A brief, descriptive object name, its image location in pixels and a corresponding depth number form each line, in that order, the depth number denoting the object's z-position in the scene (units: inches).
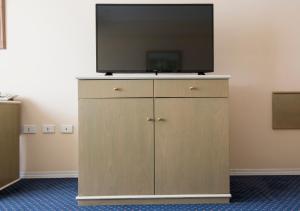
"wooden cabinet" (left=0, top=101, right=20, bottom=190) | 95.0
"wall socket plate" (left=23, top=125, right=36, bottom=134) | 109.3
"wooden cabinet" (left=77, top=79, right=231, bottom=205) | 83.3
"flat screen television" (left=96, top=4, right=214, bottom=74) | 94.6
